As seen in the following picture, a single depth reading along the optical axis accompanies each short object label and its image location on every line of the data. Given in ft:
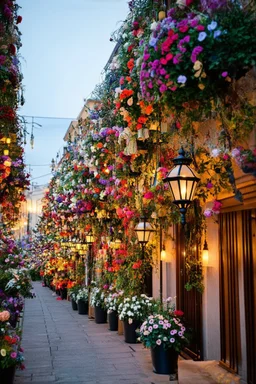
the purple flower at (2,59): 24.78
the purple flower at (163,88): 17.60
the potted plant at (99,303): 48.84
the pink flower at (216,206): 21.67
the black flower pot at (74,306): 67.00
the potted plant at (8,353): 22.81
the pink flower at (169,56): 17.02
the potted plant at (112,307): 41.32
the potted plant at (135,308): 35.63
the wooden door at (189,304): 27.66
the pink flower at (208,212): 21.59
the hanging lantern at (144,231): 30.68
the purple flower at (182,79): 16.81
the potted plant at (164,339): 27.20
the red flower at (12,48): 26.89
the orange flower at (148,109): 23.57
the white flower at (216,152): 19.38
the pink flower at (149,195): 27.94
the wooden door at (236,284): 20.47
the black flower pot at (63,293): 88.05
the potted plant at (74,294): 64.83
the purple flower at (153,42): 17.95
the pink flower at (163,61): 17.18
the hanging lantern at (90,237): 51.29
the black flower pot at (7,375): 23.37
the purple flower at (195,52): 16.24
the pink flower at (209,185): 21.66
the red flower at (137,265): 35.20
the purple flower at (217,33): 16.07
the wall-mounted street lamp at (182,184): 19.07
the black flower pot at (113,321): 45.83
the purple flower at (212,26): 16.19
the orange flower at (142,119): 25.72
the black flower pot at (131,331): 38.36
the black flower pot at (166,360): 27.66
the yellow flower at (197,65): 16.28
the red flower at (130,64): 24.41
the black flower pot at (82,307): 61.82
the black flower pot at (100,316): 52.16
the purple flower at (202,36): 16.35
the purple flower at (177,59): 16.81
